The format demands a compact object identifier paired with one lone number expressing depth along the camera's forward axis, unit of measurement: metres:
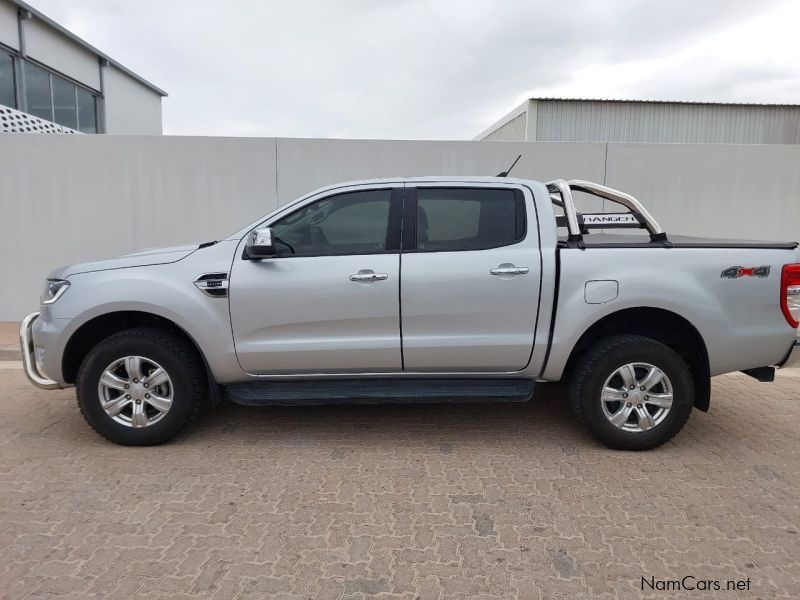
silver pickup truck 3.79
